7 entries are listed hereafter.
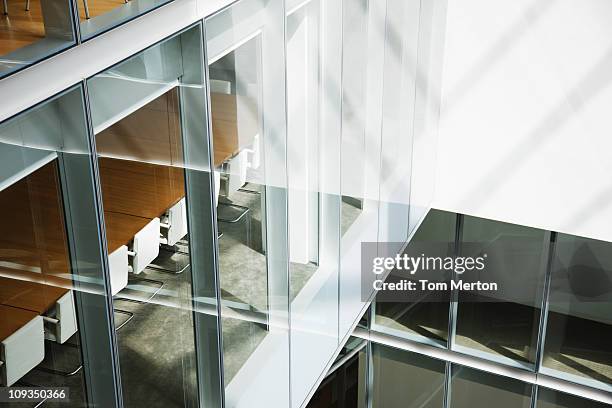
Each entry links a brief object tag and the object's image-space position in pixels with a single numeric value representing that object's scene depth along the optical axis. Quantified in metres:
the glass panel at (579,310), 11.30
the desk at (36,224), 3.27
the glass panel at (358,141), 6.67
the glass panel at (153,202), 3.83
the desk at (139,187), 3.79
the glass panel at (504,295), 11.59
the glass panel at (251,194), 4.80
